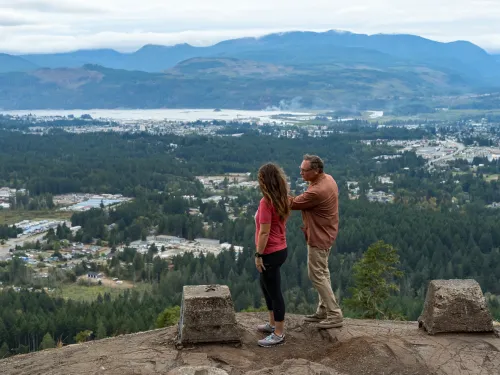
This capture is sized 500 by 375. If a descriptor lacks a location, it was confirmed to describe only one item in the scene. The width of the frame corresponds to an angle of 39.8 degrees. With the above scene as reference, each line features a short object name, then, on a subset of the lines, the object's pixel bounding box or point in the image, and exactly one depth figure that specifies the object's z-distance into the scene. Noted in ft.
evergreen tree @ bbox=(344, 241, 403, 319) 66.18
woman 27.27
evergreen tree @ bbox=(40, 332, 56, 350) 80.94
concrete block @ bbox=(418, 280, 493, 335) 29.76
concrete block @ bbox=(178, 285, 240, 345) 28.94
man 28.53
